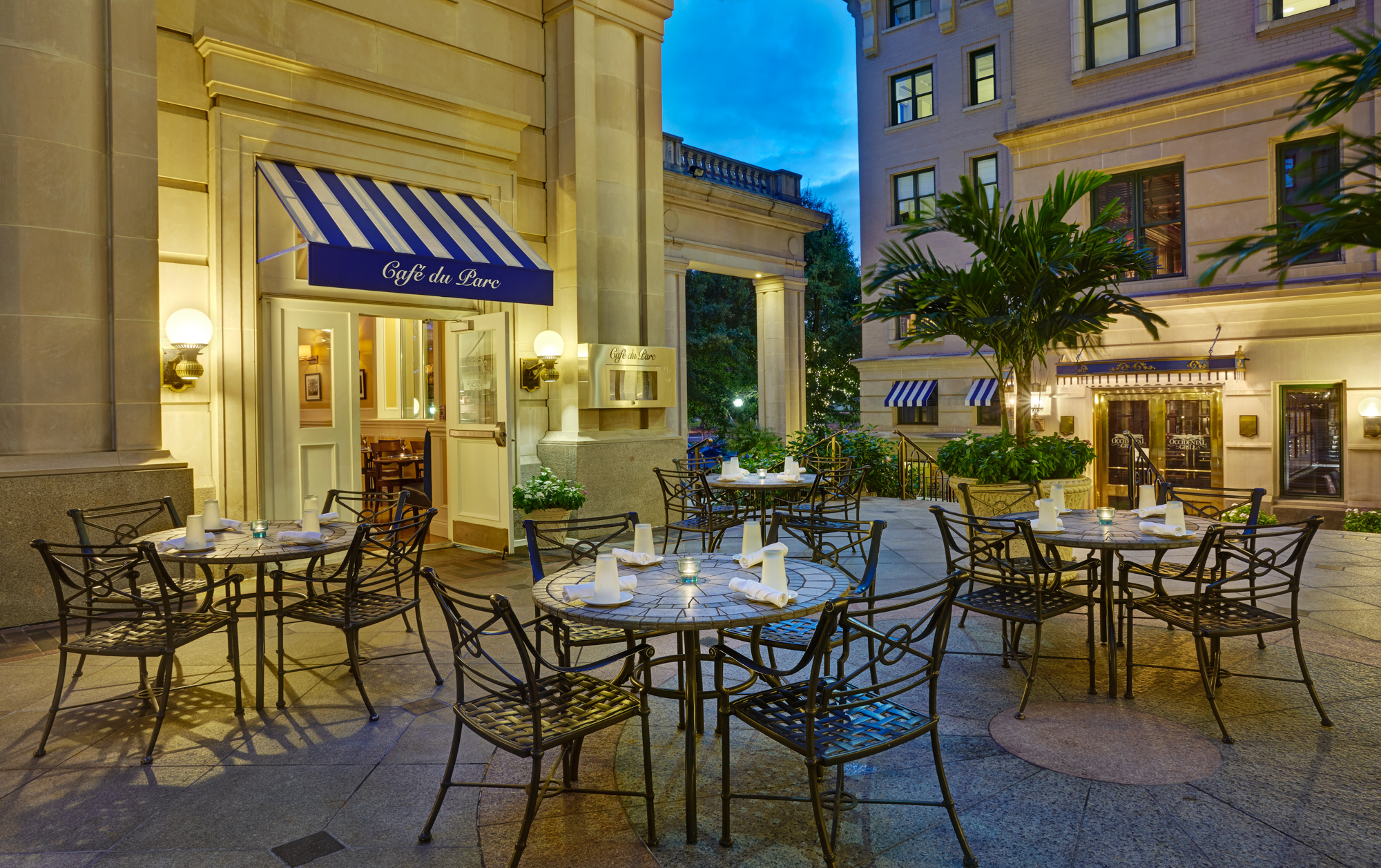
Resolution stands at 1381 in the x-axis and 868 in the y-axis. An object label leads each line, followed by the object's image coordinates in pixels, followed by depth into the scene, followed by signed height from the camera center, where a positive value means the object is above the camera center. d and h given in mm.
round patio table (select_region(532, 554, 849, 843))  3039 -710
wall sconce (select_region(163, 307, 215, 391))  6855 +864
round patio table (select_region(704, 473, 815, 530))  7891 -522
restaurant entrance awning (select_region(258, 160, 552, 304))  6984 +1941
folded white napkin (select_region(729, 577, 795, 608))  3180 -662
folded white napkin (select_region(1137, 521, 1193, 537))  4551 -600
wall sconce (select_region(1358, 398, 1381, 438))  11773 +117
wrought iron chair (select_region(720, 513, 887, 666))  3898 -1034
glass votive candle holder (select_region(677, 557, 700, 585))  3697 -649
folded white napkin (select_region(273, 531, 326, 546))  4773 -608
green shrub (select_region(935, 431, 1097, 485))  7414 -285
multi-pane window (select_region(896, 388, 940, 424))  22252 +500
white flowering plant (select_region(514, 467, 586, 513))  8500 -648
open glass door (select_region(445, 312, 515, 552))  9016 +65
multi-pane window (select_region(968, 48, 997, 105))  21062 +9601
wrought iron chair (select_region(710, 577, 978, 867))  2727 -1092
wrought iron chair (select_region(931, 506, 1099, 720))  4383 -975
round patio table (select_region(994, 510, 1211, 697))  4426 -647
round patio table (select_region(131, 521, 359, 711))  4391 -649
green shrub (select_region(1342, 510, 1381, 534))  11094 -1395
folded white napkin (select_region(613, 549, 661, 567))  4039 -639
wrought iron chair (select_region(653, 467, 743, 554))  7484 -817
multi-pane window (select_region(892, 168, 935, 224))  22125 +6973
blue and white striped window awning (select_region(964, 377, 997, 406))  20531 +1000
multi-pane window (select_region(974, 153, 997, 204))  21141 +7076
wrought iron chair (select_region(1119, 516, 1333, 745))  4074 -1009
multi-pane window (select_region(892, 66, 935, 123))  22172 +9637
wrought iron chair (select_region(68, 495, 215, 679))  5816 -627
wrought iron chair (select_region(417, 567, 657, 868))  2781 -1078
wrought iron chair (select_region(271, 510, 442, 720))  4449 -969
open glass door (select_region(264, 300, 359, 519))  7590 +215
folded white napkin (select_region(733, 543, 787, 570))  3861 -626
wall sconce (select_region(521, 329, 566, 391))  9406 +912
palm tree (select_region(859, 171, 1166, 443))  7219 +1423
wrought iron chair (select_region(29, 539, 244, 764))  3969 -1028
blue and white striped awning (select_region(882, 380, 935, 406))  21922 +1064
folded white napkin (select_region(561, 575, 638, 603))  3340 -670
